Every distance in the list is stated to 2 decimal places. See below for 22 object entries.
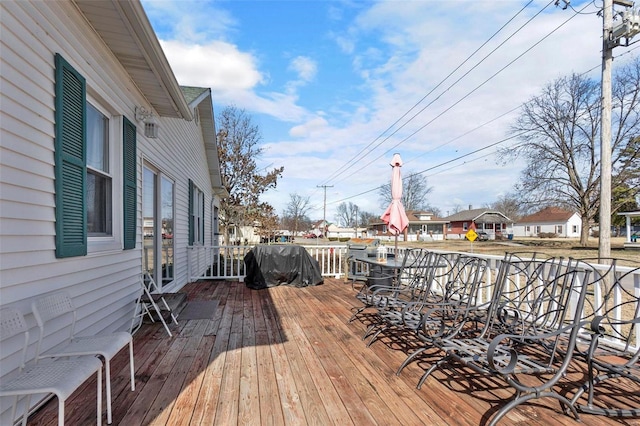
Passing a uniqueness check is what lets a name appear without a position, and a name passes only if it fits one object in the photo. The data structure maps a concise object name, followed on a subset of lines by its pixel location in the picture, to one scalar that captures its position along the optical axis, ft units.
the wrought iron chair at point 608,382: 6.77
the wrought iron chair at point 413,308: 9.82
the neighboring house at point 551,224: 152.97
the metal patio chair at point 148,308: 12.12
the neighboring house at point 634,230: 70.74
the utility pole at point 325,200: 128.77
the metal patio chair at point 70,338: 6.19
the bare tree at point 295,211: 132.11
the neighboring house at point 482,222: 150.41
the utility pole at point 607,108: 23.08
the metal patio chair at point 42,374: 4.75
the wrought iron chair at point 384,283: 12.01
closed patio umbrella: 19.99
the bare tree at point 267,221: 57.67
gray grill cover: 22.11
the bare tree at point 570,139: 57.93
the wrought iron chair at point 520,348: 6.32
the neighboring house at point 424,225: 161.68
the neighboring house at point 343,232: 172.96
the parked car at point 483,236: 142.51
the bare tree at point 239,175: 56.08
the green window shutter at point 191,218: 24.06
